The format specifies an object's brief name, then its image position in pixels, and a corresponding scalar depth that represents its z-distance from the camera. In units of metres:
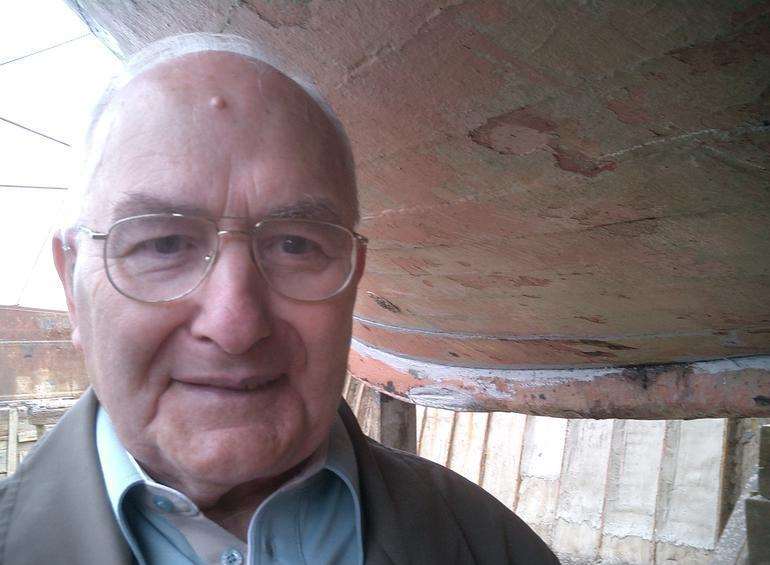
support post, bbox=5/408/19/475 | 5.25
